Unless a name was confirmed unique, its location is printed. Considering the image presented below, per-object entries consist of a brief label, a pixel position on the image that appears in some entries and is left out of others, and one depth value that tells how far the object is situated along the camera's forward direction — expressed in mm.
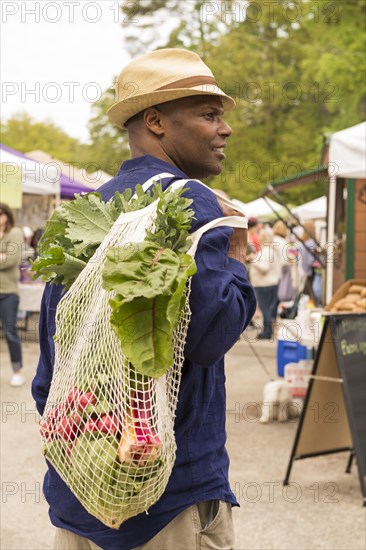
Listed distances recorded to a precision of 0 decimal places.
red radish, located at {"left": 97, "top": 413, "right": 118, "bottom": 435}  1943
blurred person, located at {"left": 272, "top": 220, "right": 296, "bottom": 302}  15938
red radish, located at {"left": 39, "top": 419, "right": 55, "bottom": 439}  2076
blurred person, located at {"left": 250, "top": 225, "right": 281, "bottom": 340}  15266
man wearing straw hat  2059
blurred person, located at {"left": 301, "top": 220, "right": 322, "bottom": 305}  15266
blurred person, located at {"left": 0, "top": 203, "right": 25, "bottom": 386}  9953
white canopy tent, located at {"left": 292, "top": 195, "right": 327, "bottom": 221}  22891
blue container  9938
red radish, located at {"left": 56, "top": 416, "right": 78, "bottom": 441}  2010
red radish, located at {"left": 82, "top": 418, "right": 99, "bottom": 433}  1963
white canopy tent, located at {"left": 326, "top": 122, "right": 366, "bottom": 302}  6805
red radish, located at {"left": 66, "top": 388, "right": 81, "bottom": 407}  2016
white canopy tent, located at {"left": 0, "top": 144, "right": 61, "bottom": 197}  13142
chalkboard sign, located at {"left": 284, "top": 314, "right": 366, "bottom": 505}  5711
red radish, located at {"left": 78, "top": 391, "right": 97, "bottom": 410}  1990
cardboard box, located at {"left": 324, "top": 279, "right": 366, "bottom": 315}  6676
